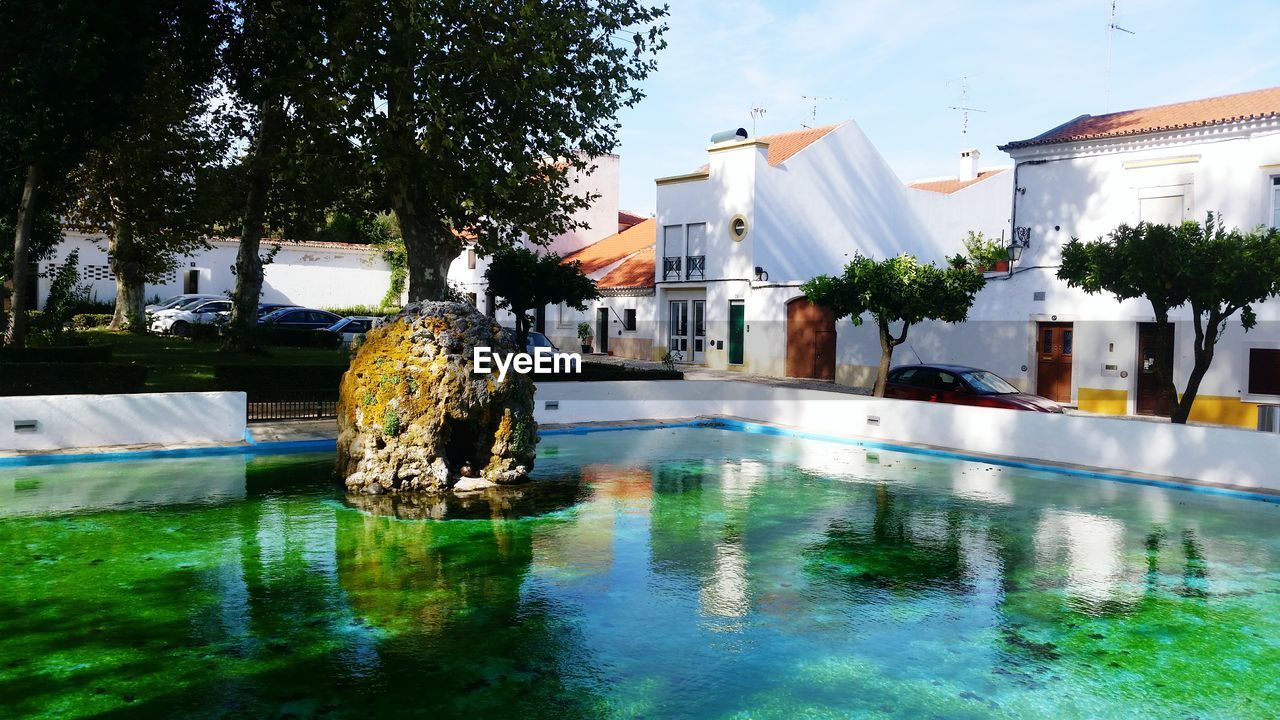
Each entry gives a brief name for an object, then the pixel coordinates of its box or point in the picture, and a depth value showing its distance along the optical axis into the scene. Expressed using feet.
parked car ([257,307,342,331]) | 124.98
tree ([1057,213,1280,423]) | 55.77
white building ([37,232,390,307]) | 156.87
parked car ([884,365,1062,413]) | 64.80
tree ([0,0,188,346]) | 60.44
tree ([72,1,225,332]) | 80.64
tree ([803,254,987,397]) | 72.90
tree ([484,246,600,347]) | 85.71
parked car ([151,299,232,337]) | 128.77
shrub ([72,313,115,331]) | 130.33
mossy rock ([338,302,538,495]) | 44.50
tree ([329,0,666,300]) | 65.77
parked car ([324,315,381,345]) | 118.73
